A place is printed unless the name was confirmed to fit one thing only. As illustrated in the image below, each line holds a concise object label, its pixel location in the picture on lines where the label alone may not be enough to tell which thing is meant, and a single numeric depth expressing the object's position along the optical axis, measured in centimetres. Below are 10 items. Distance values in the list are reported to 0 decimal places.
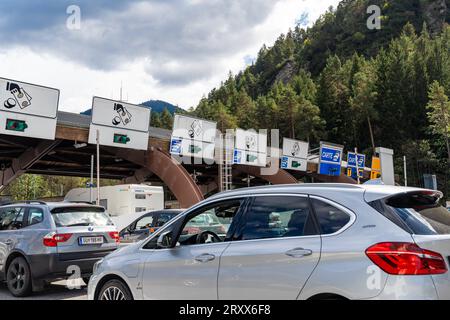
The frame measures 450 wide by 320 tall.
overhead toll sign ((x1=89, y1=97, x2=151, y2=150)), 2619
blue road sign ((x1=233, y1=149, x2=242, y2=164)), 3359
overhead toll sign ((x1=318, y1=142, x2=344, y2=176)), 4031
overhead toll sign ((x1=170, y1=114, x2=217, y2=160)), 2956
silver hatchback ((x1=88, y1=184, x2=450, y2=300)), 367
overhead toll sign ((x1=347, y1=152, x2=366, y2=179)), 4019
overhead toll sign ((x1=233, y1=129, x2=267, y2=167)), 3409
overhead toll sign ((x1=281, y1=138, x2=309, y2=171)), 3981
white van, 2369
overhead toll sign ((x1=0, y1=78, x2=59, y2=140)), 2230
